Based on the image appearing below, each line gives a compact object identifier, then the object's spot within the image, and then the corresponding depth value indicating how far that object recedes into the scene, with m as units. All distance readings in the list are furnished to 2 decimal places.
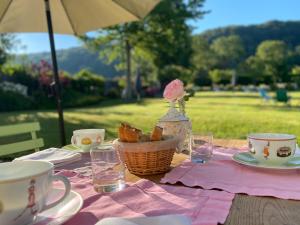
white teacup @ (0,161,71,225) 0.57
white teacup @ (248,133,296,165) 0.99
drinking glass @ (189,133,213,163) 1.18
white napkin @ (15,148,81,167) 1.17
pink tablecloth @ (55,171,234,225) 0.68
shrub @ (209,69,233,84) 33.50
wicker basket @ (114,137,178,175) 0.99
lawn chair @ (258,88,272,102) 11.14
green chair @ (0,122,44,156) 1.61
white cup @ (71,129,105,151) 1.35
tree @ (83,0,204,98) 16.12
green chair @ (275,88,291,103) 10.14
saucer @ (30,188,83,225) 0.65
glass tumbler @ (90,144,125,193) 0.90
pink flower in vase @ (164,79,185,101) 1.31
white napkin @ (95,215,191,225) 0.59
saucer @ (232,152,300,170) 0.97
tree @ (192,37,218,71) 43.30
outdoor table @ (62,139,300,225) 0.65
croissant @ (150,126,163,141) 1.04
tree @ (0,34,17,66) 13.45
